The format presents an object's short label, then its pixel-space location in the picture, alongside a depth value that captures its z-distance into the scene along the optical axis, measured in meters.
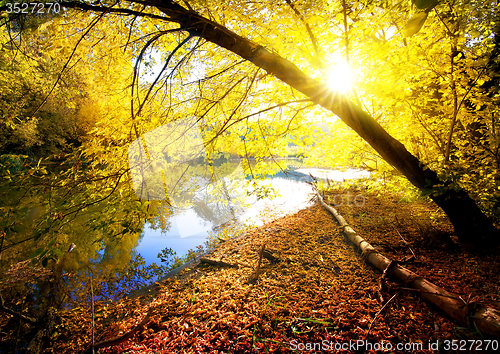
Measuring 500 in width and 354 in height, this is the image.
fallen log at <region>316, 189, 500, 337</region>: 1.71
